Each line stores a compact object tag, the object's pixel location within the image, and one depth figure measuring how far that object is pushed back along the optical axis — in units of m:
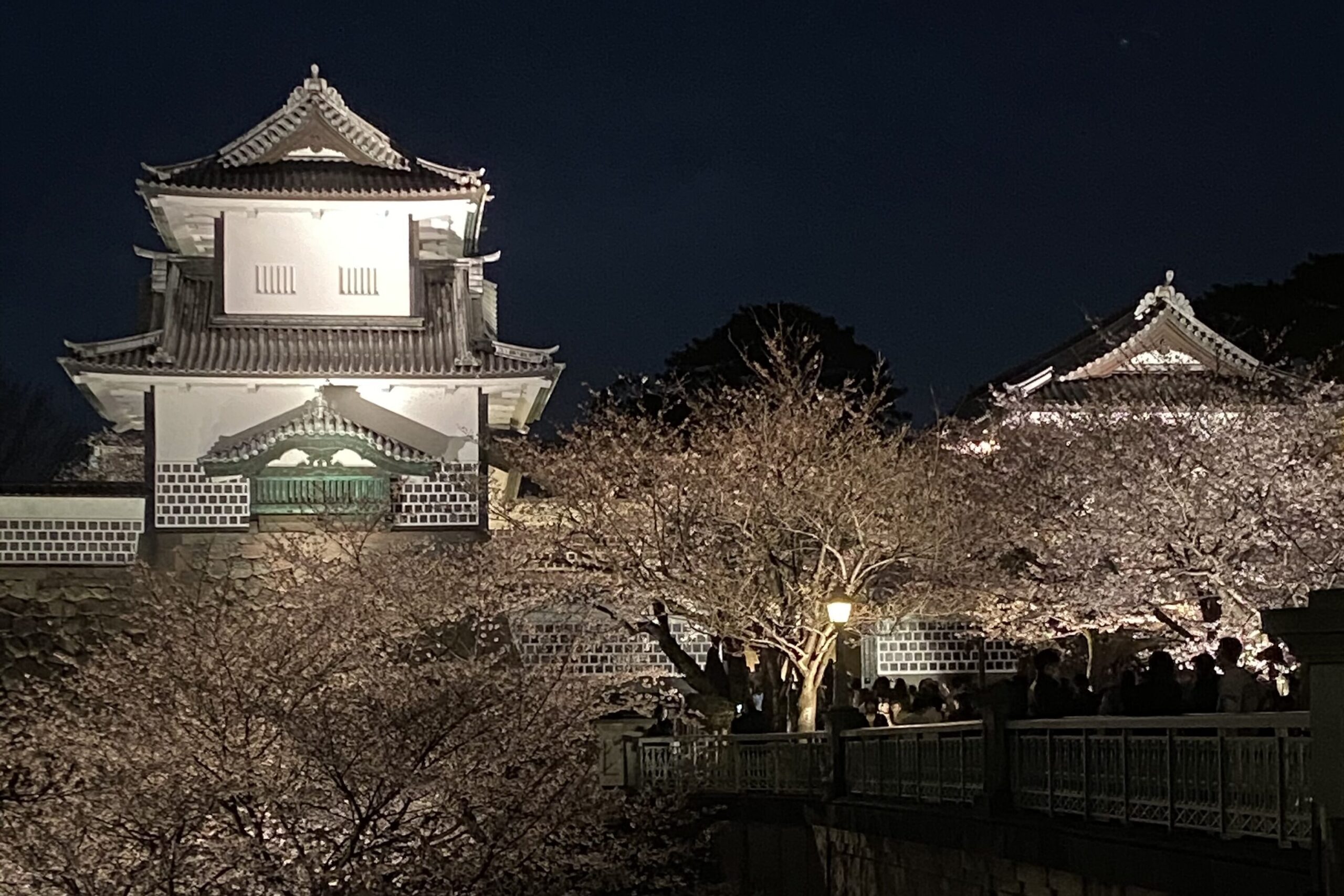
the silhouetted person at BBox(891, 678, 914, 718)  23.25
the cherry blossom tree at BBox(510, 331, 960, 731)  27.00
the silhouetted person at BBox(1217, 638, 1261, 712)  13.48
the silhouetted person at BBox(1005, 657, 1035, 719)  14.99
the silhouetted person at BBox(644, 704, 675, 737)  25.42
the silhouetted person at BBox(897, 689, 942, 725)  20.64
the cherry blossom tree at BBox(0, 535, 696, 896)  16.59
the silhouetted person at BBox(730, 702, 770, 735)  24.05
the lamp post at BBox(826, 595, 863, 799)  19.98
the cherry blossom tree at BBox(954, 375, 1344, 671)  26.77
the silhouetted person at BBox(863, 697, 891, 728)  21.75
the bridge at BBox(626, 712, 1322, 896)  10.66
